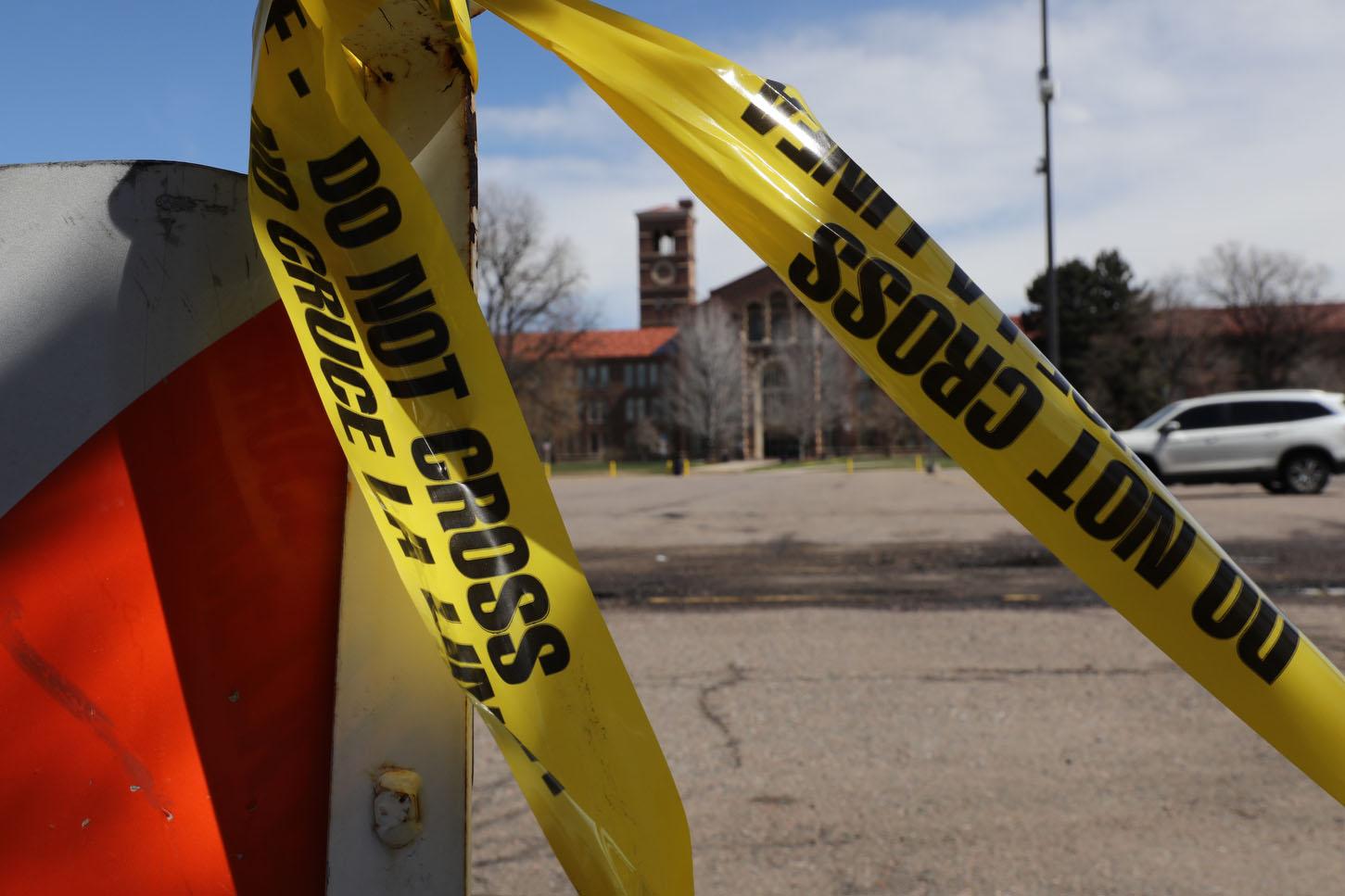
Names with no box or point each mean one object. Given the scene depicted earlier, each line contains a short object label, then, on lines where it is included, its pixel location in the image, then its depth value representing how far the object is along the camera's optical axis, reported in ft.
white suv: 54.54
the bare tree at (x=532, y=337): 160.25
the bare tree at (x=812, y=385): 202.69
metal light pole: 49.08
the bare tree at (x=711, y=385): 201.98
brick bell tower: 267.59
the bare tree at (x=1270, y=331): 196.44
